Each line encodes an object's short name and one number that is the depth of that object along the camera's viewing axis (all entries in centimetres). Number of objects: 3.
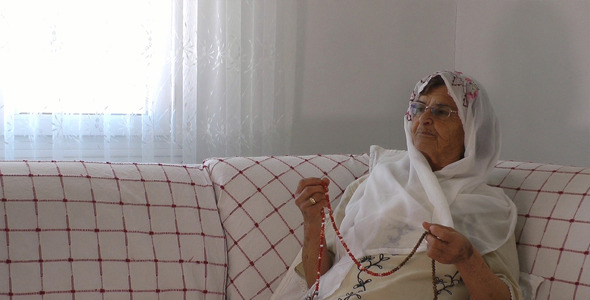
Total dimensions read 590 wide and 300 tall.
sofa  192
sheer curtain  257
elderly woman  183
